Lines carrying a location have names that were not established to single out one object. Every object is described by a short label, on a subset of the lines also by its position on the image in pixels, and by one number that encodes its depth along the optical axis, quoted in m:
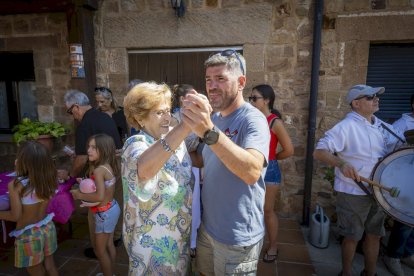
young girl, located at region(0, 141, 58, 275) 2.17
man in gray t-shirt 1.47
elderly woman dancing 1.44
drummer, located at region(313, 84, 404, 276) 2.34
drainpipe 3.54
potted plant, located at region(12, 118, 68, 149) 3.78
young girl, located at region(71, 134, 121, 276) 2.40
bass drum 2.15
